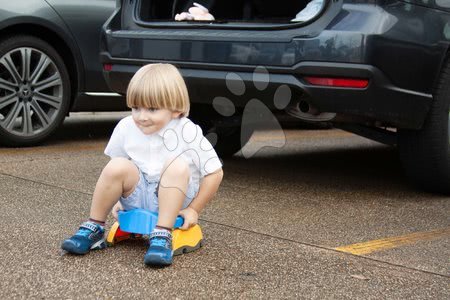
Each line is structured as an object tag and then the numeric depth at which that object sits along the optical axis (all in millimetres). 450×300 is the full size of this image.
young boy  4050
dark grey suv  5200
